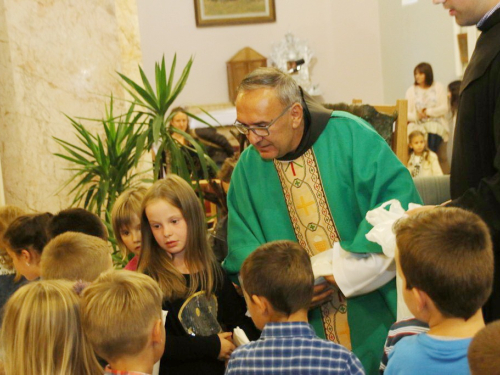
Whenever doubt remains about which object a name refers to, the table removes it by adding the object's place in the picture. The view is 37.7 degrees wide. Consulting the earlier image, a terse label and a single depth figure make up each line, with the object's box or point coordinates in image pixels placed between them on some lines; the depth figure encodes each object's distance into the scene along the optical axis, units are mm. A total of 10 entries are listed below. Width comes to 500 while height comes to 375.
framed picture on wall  11961
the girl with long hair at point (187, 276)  2734
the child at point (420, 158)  8297
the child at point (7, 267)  3361
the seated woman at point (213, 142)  7152
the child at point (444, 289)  1843
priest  2643
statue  12016
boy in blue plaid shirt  2078
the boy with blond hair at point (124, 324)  2057
